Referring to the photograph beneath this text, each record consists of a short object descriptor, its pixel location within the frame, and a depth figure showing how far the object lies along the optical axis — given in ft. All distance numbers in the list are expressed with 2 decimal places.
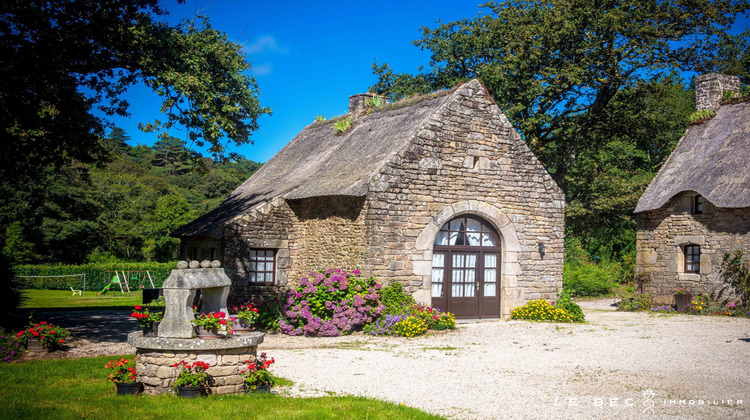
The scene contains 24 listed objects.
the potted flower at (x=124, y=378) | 23.84
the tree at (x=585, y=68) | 73.36
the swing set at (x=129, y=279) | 90.79
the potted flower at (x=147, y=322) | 25.13
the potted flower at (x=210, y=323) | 24.38
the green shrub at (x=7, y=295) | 39.14
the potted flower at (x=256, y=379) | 24.27
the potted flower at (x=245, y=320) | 26.86
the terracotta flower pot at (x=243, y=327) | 27.20
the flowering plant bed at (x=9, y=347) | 30.45
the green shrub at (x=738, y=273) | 55.52
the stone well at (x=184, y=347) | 23.81
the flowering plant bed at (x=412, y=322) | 41.64
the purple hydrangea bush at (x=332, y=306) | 42.34
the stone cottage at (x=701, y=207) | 56.59
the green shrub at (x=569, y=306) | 50.00
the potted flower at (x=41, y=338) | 32.53
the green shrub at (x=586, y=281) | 77.77
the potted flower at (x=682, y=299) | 59.47
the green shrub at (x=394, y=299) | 43.91
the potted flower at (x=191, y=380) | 23.25
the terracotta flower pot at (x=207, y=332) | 24.64
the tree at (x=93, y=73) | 34.99
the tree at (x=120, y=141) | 222.24
